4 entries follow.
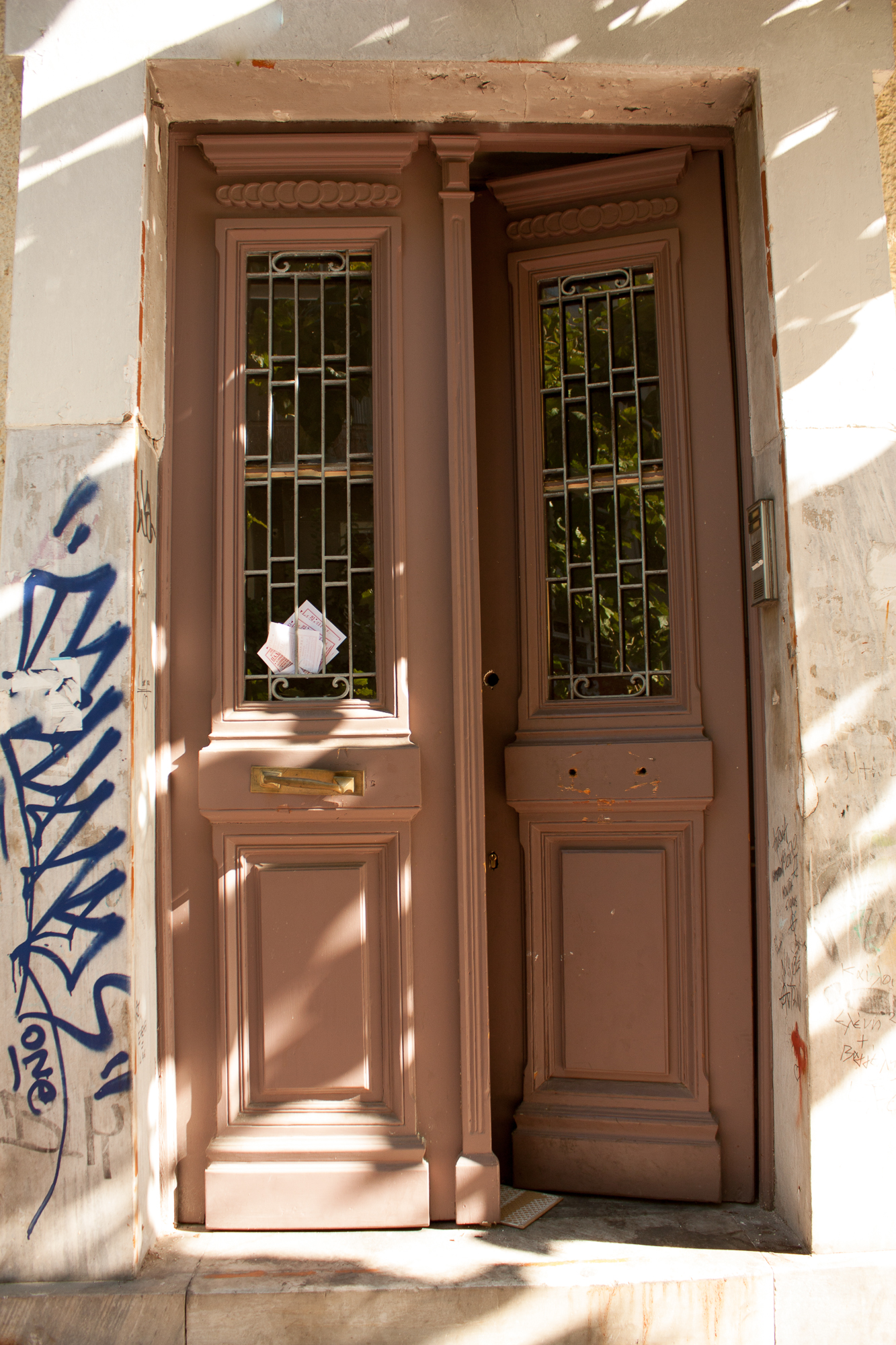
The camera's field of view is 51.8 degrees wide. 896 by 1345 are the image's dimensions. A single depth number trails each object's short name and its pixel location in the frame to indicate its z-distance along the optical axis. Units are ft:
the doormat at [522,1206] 9.08
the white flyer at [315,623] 9.68
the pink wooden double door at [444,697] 9.27
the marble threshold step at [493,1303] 7.98
